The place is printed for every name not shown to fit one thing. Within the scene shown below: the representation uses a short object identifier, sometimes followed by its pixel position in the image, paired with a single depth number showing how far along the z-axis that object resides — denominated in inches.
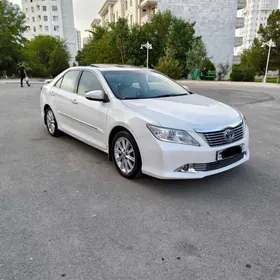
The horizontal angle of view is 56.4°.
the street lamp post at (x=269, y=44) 1006.9
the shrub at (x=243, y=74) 1088.8
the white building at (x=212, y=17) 1376.7
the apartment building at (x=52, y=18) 2901.1
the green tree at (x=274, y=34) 1132.4
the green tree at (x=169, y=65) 1072.8
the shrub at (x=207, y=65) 1187.9
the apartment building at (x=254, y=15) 4375.0
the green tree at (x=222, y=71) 1278.3
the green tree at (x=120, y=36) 1242.0
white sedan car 124.3
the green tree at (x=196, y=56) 1153.4
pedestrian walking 783.1
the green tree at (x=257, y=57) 1161.4
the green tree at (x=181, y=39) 1200.8
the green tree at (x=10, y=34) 1262.3
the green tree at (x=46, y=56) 1476.4
